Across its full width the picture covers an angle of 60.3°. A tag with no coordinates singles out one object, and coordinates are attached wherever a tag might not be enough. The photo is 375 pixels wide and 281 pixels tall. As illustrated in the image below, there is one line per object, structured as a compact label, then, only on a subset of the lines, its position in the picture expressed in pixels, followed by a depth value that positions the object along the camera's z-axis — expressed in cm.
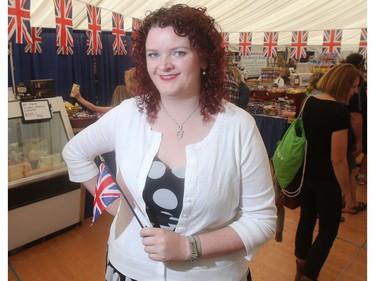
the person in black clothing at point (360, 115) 309
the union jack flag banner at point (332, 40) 827
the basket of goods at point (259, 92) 626
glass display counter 278
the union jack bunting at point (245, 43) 858
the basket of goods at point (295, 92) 566
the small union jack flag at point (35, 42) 456
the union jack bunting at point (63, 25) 437
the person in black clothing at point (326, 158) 197
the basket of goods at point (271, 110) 546
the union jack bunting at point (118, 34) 543
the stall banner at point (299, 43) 845
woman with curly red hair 104
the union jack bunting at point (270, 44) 840
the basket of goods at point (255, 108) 567
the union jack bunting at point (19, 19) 375
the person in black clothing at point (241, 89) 410
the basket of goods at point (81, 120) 340
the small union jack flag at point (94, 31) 494
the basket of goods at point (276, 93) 607
